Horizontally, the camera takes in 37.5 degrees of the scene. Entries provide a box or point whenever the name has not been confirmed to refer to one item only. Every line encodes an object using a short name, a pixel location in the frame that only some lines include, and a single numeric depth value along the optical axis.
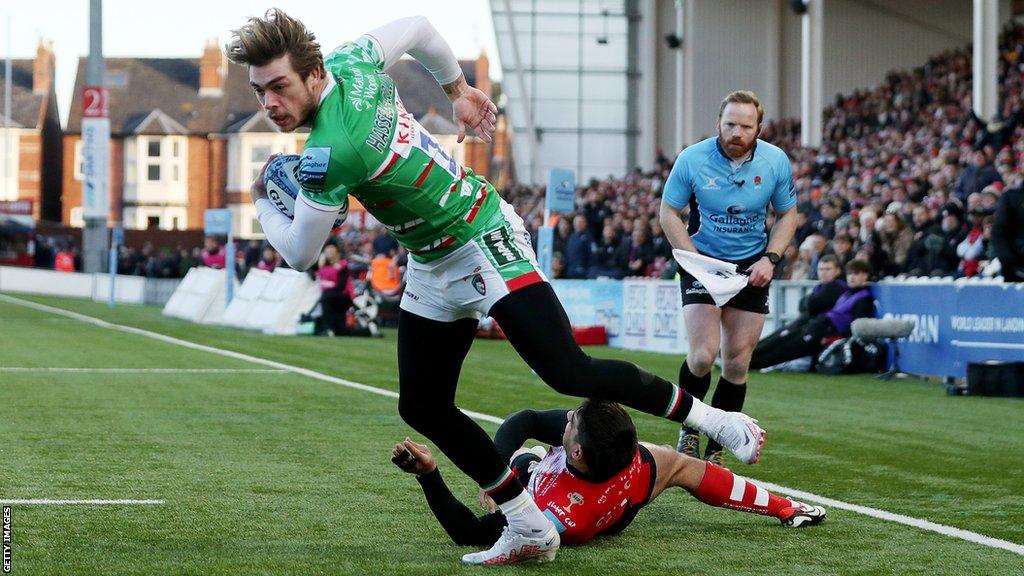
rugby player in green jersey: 4.78
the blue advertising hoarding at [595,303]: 23.53
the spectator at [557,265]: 25.66
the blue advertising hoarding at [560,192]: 17.45
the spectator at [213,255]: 32.22
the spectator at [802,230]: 22.80
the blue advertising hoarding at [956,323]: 14.72
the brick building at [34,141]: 76.19
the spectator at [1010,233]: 14.58
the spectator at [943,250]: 17.62
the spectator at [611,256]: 25.62
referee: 7.70
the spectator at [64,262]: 57.84
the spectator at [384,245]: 32.28
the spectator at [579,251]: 26.06
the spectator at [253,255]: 42.88
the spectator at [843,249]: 18.12
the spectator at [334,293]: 23.80
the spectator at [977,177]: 20.08
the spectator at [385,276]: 28.82
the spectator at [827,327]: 16.72
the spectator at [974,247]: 16.91
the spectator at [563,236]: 27.19
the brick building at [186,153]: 74.75
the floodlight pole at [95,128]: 40.06
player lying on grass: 5.43
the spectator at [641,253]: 25.02
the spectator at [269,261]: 30.00
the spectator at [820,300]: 16.92
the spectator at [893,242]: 18.70
